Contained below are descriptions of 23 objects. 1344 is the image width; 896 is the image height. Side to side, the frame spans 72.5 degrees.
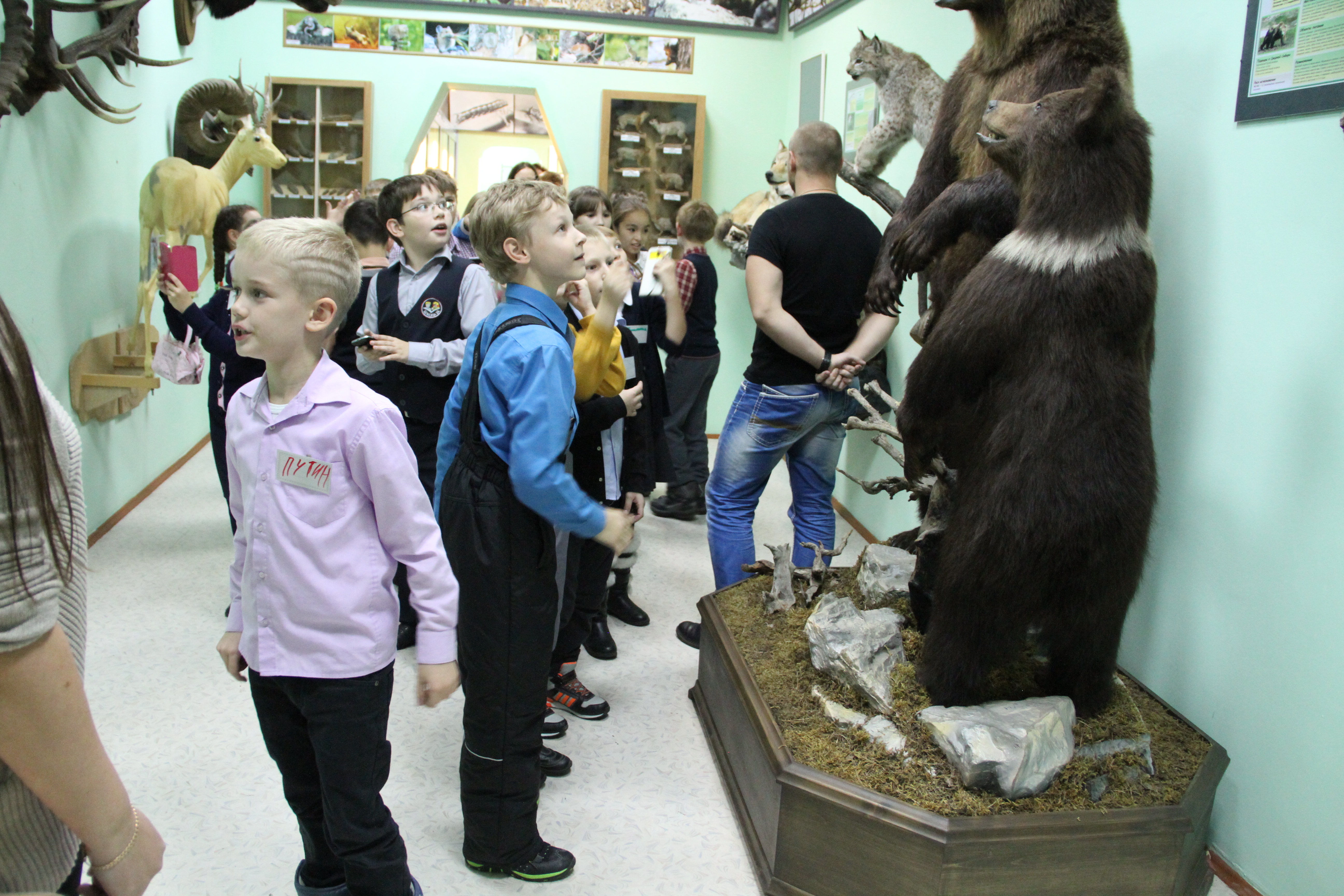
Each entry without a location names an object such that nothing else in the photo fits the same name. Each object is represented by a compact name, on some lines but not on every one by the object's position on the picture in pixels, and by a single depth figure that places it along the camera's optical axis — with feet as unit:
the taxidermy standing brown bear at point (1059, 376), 5.66
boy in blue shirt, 5.92
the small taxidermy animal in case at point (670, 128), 20.83
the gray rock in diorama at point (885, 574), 8.52
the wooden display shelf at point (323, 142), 20.12
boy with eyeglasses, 9.45
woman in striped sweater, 2.26
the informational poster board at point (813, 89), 18.45
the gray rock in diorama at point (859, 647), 6.97
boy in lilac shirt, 4.76
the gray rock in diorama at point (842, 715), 6.77
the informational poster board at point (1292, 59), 5.95
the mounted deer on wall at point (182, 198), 14.49
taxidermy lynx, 10.06
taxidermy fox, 18.16
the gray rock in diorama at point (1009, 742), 5.87
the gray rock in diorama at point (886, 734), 6.41
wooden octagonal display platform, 5.68
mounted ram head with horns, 16.62
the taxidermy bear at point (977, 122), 6.07
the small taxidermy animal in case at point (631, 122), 20.75
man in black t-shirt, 9.29
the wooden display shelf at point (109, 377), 12.54
